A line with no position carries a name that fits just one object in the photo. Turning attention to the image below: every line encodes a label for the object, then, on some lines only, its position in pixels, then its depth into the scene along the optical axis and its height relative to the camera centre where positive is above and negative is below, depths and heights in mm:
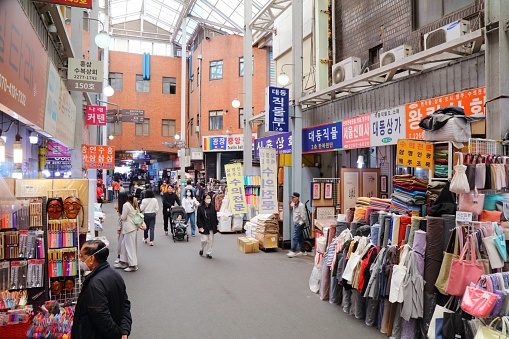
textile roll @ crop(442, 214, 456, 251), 4918 -686
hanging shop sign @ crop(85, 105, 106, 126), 13484 +2296
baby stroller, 12922 -1683
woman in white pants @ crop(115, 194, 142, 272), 8828 -1437
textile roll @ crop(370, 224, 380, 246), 5959 -942
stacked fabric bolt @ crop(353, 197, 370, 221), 6859 -613
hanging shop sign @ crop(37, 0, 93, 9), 6151 +2950
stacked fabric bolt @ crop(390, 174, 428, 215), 5936 -315
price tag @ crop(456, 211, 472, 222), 4586 -520
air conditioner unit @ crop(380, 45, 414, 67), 8672 +2950
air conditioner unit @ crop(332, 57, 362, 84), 10586 +3135
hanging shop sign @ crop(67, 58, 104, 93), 9516 +2758
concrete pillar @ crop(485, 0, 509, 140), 5680 +1701
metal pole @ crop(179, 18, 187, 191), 28312 +8538
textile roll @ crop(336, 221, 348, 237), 6969 -962
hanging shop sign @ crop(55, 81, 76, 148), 8307 +1481
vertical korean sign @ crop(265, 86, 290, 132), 11289 +2094
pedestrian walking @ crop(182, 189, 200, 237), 14289 -1154
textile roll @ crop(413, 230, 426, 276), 5184 -1072
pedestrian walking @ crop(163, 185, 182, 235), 13719 -885
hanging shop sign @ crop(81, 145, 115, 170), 14236 +818
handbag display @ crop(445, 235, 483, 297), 4297 -1154
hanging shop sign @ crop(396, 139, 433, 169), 6020 +357
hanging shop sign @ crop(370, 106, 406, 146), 8438 +1198
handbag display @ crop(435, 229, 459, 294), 4654 -1084
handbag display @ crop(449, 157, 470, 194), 4570 -70
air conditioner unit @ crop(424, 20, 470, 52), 7387 +2957
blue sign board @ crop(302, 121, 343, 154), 10792 +1208
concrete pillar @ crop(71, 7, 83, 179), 10305 +2293
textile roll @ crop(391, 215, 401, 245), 5605 -826
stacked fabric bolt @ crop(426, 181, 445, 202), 5754 -227
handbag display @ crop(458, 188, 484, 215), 4707 -347
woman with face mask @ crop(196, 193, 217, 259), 10164 -1276
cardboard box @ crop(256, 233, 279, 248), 11406 -2013
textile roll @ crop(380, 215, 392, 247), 5782 -846
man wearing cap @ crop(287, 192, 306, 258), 10695 -1342
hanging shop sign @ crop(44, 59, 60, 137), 6770 +1528
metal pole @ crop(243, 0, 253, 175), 14738 +3675
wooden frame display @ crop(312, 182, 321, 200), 11250 -462
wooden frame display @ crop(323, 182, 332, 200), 11367 -468
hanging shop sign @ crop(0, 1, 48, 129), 4059 +1476
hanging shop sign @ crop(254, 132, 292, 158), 13016 +1348
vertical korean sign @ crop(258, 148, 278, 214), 11273 -178
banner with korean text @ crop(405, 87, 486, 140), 6621 +1411
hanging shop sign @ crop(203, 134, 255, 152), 27031 +2505
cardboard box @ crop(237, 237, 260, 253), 11188 -2141
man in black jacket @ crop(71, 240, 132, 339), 3109 -1094
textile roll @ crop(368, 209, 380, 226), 6322 -731
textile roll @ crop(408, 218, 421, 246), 5328 -759
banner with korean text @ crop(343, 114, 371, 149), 9609 +1199
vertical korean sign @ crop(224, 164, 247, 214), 11914 -349
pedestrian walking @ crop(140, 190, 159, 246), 11523 -965
